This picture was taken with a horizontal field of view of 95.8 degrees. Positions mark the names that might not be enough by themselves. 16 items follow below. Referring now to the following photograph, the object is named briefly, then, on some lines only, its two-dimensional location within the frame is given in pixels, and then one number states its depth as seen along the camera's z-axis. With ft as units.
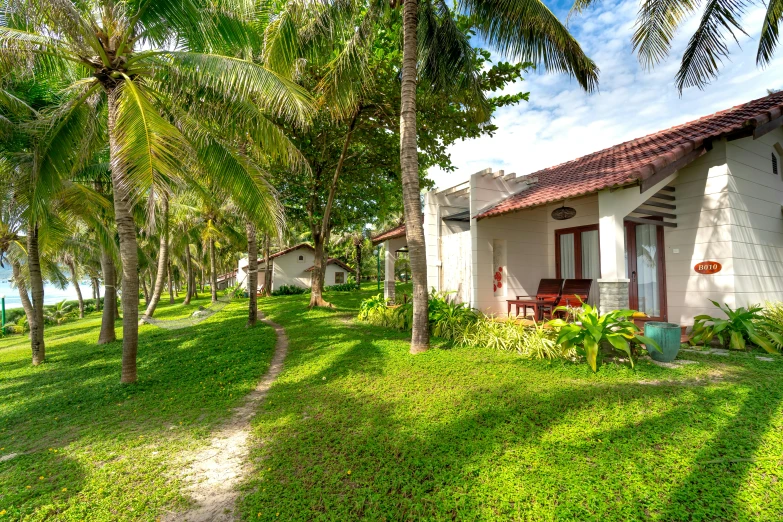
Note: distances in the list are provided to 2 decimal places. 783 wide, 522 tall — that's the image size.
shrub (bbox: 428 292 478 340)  27.86
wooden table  29.86
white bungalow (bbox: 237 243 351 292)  110.52
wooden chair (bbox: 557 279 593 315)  29.55
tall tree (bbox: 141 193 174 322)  49.04
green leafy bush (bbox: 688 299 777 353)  21.47
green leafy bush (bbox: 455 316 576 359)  21.21
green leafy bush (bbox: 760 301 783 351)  20.97
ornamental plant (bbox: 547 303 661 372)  18.54
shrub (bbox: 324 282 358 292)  101.96
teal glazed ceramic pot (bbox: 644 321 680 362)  19.21
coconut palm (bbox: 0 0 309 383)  18.17
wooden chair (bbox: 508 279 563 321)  30.17
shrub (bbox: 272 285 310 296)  103.19
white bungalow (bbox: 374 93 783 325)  22.40
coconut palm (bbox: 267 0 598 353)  23.17
